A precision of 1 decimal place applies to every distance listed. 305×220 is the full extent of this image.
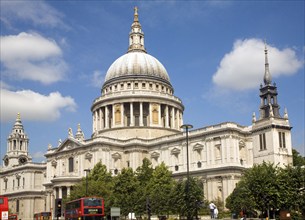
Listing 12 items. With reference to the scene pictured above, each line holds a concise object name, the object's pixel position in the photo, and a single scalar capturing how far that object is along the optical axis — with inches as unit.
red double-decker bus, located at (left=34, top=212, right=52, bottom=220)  2936.3
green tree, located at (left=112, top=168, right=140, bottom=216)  2440.0
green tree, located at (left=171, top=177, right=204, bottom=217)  2062.1
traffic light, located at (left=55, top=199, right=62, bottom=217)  1795.2
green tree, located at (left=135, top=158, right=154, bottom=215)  2414.6
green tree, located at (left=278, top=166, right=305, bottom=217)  2092.2
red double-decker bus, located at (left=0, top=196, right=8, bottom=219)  1574.4
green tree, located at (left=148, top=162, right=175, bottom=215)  2300.5
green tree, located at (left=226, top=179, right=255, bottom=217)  2057.8
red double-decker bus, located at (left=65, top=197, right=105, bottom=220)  1871.2
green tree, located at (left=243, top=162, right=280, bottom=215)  2079.5
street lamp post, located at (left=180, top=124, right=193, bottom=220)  1932.1
